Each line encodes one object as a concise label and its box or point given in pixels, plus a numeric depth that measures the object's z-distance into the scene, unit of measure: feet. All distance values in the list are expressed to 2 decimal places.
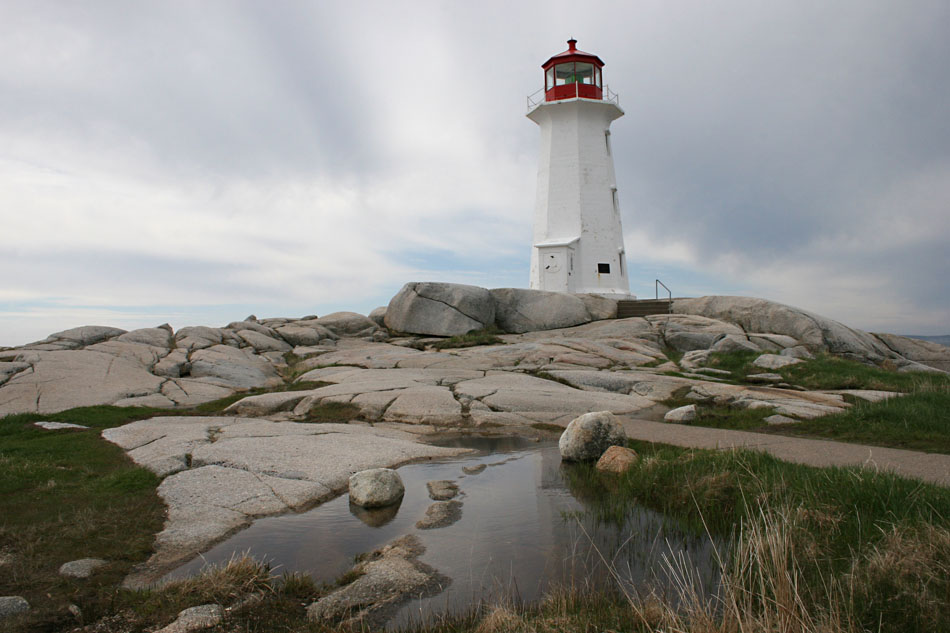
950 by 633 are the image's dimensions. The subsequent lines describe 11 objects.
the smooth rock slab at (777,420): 33.01
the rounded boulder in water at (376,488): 20.11
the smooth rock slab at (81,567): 13.80
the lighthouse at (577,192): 99.76
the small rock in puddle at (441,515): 18.22
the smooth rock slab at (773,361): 54.13
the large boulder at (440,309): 83.87
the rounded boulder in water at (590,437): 26.08
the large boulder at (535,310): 88.22
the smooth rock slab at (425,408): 36.81
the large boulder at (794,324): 76.13
